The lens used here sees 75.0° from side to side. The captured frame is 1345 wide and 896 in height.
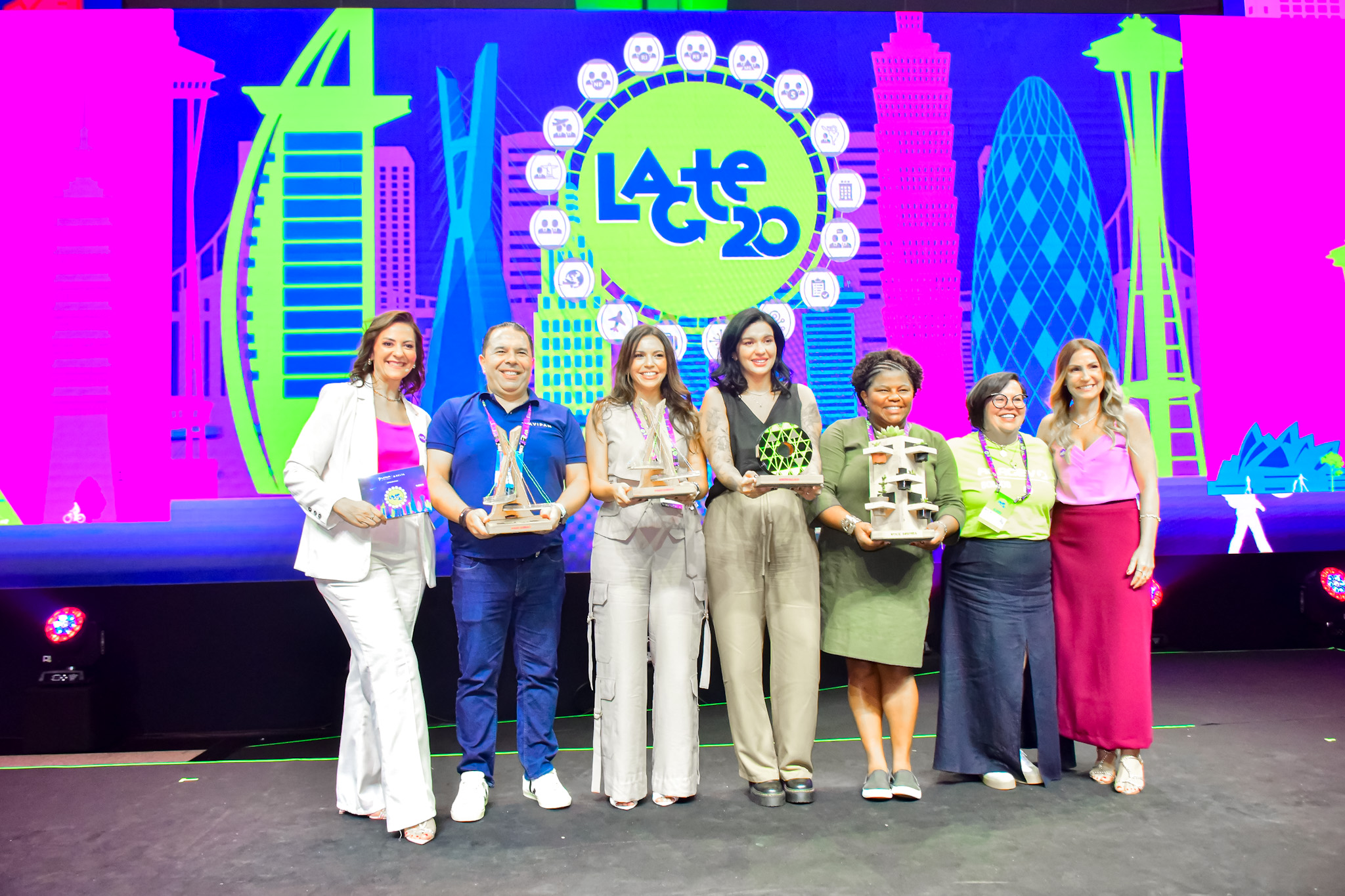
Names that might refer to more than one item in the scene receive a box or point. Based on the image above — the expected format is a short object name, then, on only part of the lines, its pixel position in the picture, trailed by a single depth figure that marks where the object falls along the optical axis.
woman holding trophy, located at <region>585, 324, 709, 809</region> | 2.95
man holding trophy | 2.91
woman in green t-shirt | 3.07
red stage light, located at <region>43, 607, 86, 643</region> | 4.10
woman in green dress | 3.01
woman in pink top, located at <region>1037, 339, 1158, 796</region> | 3.09
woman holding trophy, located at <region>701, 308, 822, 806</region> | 2.98
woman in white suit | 2.70
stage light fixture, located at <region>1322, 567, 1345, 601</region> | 5.07
